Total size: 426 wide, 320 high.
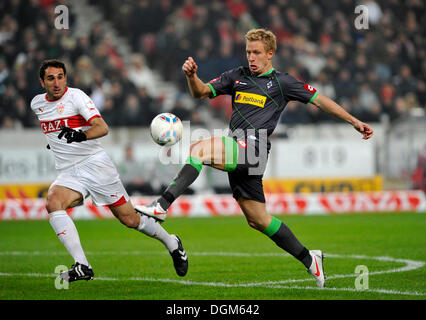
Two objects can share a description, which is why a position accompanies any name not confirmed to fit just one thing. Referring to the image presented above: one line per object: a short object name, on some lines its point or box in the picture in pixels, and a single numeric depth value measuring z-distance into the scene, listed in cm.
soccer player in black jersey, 1343
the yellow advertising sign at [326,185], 3494
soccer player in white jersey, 1380
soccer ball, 1292
